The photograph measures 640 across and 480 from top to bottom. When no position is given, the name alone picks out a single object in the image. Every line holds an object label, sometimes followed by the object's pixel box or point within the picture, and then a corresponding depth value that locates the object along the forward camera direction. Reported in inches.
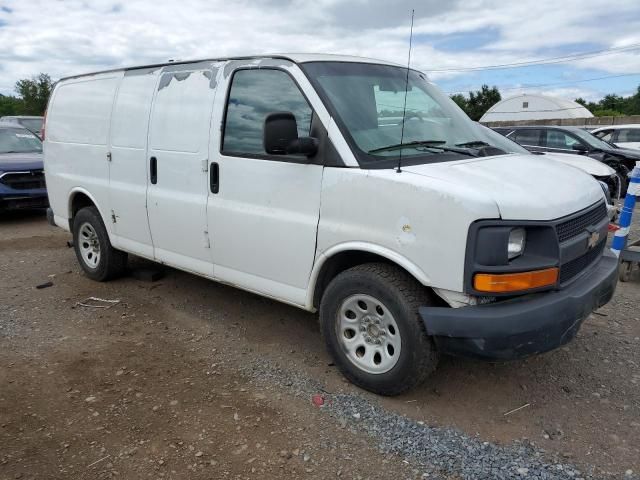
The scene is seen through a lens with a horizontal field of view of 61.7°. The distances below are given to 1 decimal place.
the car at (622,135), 586.6
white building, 1540.4
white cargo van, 114.3
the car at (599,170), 344.5
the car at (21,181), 355.6
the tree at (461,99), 2025.7
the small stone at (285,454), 114.3
